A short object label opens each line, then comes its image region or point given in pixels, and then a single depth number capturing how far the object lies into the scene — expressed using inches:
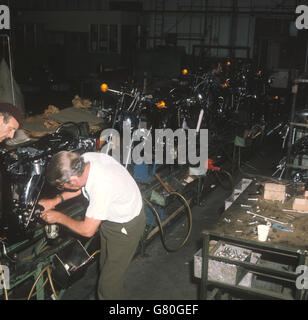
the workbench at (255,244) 142.1
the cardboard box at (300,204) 174.2
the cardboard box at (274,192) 184.4
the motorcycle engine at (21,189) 126.3
